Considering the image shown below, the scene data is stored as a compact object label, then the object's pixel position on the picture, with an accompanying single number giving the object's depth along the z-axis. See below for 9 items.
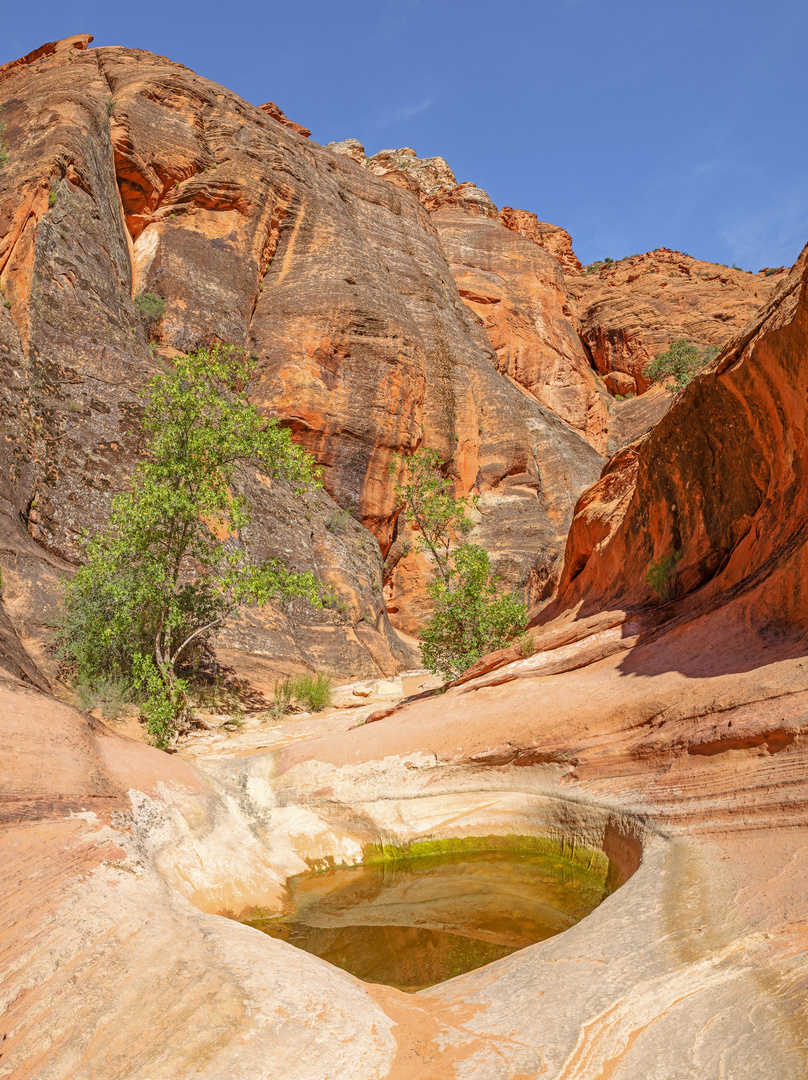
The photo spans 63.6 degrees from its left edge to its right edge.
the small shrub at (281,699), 13.01
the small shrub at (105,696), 10.96
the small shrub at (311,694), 13.81
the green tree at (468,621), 13.43
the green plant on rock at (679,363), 39.44
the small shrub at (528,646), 9.78
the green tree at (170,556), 11.25
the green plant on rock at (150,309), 20.77
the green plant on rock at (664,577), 9.57
